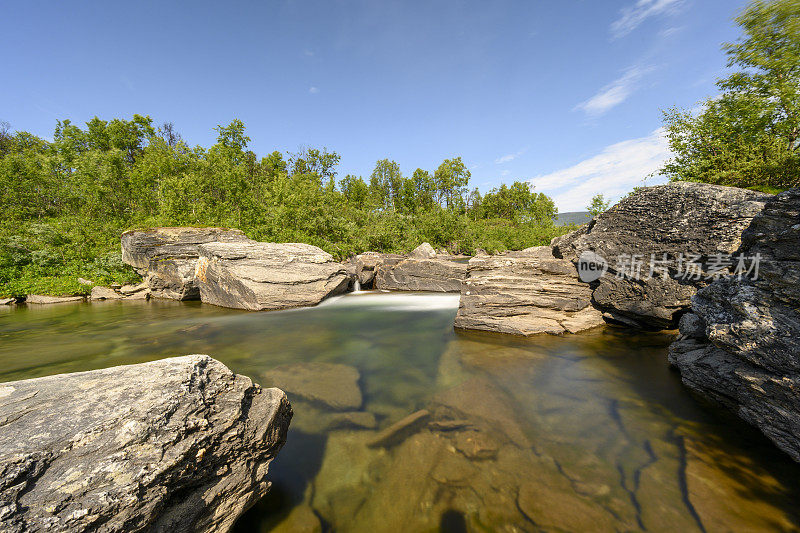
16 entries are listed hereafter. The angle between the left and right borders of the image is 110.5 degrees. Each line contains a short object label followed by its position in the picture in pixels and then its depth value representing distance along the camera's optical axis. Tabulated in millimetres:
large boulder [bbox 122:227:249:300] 15398
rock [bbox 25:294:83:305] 15961
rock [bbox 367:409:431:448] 3793
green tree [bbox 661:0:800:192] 14539
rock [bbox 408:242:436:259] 26142
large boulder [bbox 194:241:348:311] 12414
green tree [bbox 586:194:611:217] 34916
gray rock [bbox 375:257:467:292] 17219
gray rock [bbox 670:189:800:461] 3377
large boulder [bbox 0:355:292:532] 1521
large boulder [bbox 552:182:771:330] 6301
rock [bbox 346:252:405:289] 18609
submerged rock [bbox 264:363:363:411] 4848
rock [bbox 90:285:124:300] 16797
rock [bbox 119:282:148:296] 16938
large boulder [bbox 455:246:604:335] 8312
